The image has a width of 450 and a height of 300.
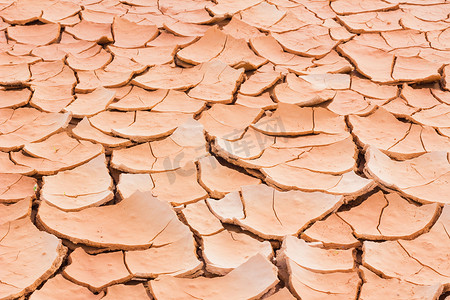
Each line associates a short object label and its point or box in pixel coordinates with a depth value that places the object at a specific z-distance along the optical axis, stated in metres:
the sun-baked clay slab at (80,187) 1.75
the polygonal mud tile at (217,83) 2.28
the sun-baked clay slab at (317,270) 1.47
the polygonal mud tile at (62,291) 1.46
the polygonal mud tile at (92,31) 2.66
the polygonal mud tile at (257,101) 2.23
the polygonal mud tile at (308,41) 2.61
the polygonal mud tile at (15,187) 1.76
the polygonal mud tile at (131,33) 2.65
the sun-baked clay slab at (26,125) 2.04
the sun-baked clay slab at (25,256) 1.48
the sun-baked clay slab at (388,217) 1.67
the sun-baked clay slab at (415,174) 1.81
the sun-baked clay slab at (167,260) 1.54
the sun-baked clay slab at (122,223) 1.63
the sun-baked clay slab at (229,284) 1.46
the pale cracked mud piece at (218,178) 1.83
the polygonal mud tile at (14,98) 2.24
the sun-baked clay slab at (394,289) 1.46
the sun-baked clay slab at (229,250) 1.55
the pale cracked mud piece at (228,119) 2.07
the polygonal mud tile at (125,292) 1.47
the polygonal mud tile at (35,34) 2.68
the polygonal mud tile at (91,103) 2.17
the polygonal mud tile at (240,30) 2.72
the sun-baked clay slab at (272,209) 1.68
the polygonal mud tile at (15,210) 1.69
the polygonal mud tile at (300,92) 2.24
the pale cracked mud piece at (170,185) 1.79
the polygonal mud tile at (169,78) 2.34
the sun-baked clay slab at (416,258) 1.53
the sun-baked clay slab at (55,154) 1.91
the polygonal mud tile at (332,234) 1.64
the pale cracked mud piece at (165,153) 1.91
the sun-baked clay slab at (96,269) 1.50
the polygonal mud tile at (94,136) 2.01
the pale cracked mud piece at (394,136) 2.01
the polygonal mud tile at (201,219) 1.67
